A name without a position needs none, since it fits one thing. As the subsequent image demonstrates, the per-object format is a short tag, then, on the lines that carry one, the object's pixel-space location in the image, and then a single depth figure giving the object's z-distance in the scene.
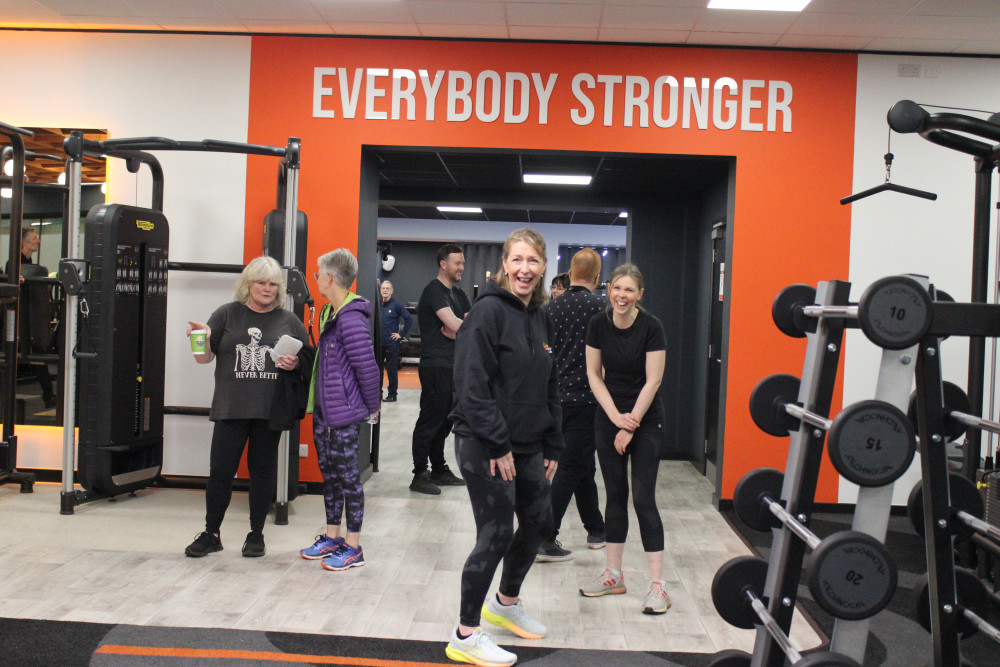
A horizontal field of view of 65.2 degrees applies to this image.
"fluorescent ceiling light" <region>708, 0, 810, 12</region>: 4.30
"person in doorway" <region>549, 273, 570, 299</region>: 6.57
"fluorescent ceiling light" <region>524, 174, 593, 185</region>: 7.11
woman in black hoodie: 2.50
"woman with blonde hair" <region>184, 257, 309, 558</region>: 3.65
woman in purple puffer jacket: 3.50
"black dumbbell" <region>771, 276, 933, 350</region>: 1.69
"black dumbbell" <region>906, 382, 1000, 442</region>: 2.19
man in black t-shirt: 5.20
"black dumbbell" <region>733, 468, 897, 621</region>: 1.67
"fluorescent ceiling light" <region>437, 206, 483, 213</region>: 13.15
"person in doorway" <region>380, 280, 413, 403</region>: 9.60
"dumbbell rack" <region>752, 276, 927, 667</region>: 2.01
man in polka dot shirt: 3.75
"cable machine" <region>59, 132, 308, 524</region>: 4.15
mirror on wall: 5.09
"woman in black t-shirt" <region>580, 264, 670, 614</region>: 3.20
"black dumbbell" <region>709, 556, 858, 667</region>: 2.17
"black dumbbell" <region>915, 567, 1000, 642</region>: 2.29
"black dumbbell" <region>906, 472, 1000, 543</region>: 2.02
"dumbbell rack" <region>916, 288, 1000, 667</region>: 1.81
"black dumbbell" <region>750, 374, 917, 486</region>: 1.66
